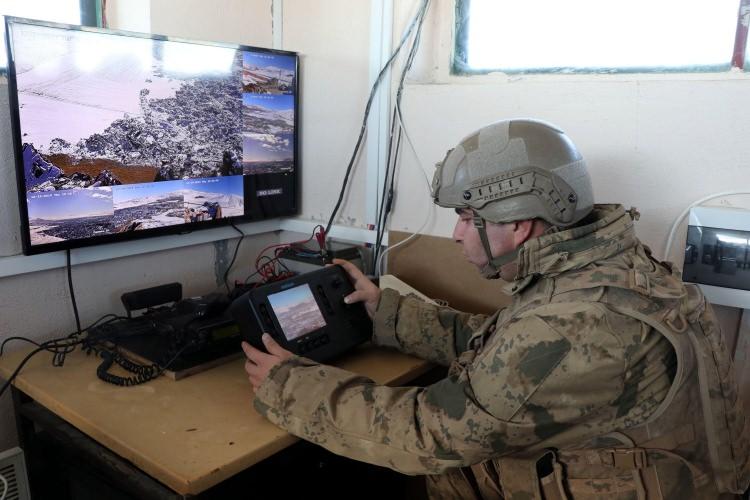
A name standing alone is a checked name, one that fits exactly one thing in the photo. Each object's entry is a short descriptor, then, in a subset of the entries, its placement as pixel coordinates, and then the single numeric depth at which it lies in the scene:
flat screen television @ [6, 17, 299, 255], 1.41
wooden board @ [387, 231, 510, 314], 1.76
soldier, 1.01
